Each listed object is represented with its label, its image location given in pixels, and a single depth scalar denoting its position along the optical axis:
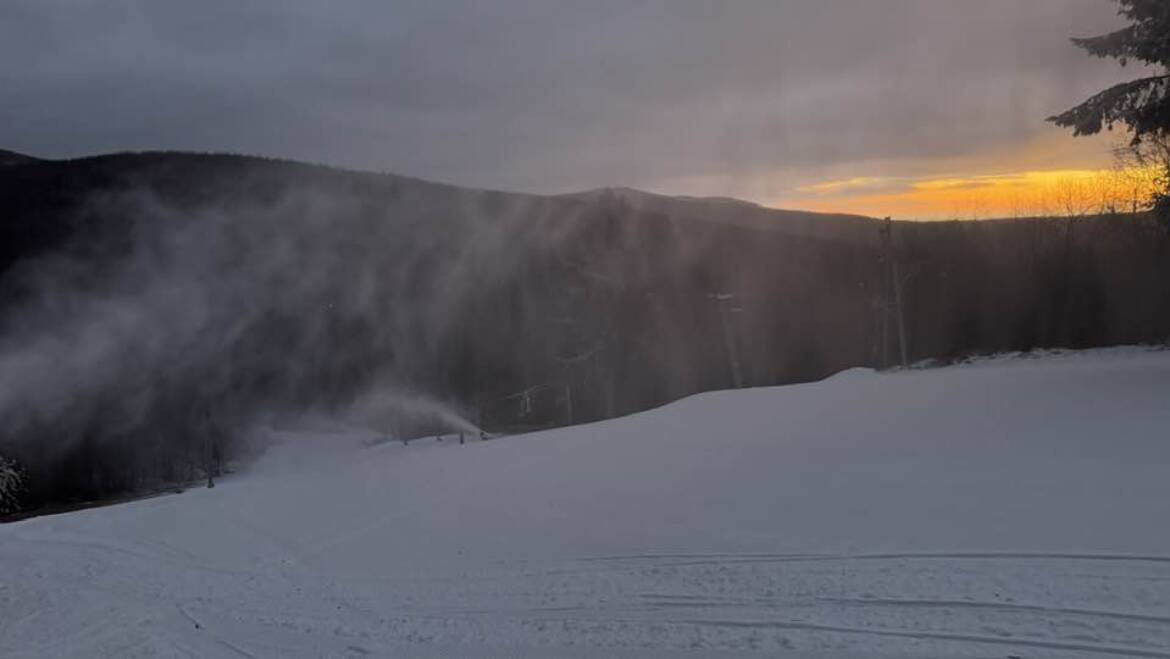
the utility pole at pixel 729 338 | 46.94
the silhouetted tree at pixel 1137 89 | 16.06
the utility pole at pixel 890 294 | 39.75
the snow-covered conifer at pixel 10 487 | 36.94
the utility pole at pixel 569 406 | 43.25
